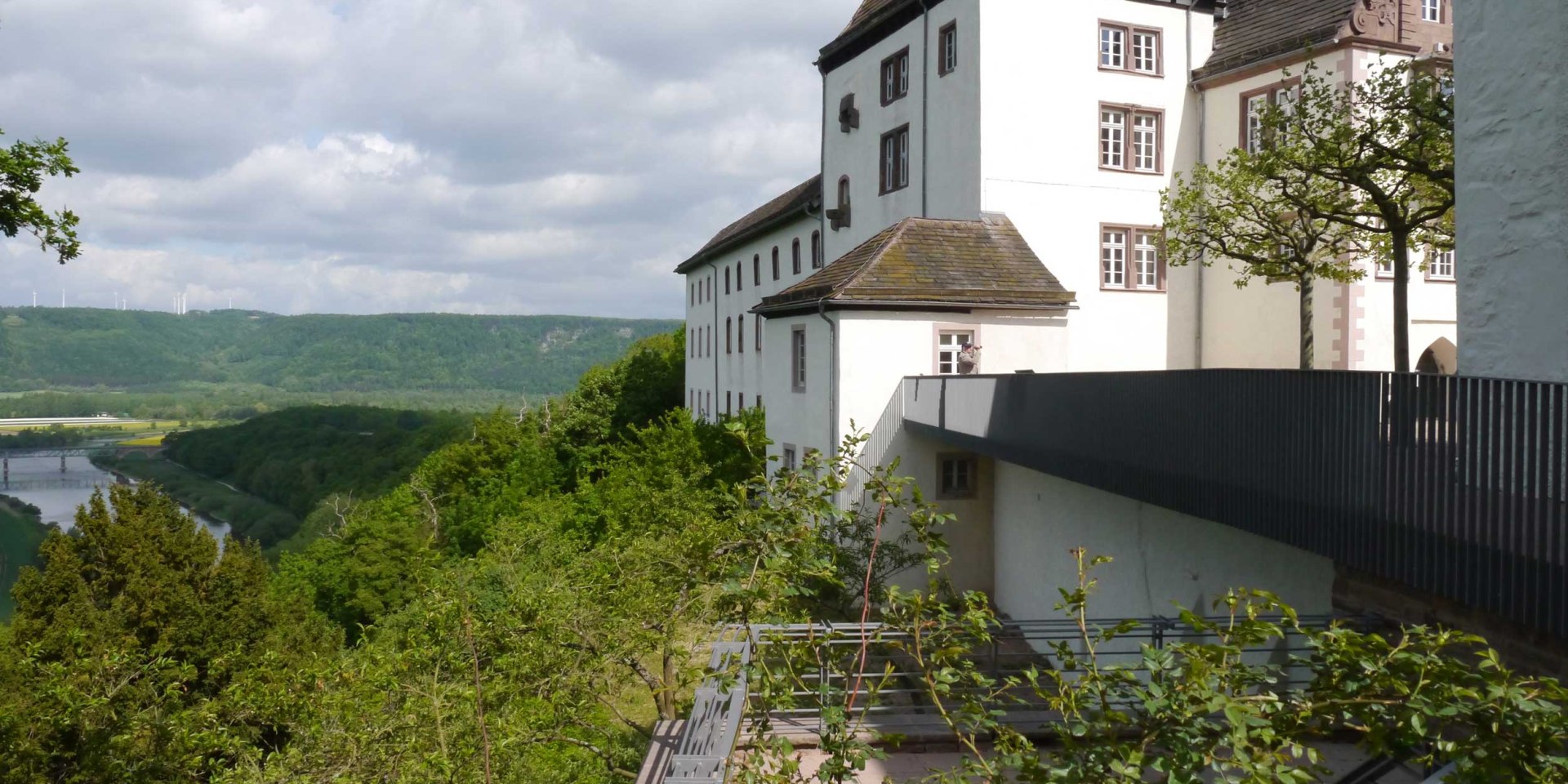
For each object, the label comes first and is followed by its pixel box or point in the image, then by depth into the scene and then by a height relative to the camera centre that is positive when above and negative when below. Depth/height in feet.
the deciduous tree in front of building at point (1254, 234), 50.37 +6.24
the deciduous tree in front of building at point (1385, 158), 43.16 +8.39
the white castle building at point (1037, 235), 67.10 +8.75
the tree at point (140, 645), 37.45 -16.92
